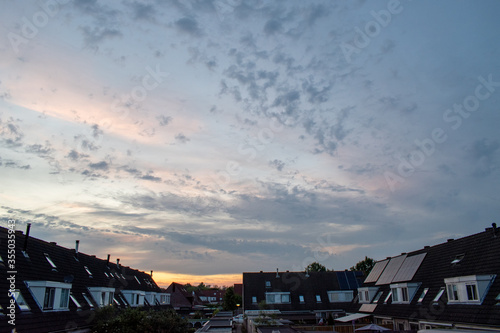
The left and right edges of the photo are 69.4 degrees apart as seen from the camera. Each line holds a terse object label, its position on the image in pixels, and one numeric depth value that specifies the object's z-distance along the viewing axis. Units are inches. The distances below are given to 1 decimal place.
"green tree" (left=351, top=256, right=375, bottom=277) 4018.5
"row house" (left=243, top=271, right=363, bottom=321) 2203.5
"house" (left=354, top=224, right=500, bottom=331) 928.9
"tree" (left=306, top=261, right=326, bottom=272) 4799.0
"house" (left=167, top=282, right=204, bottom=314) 3427.4
